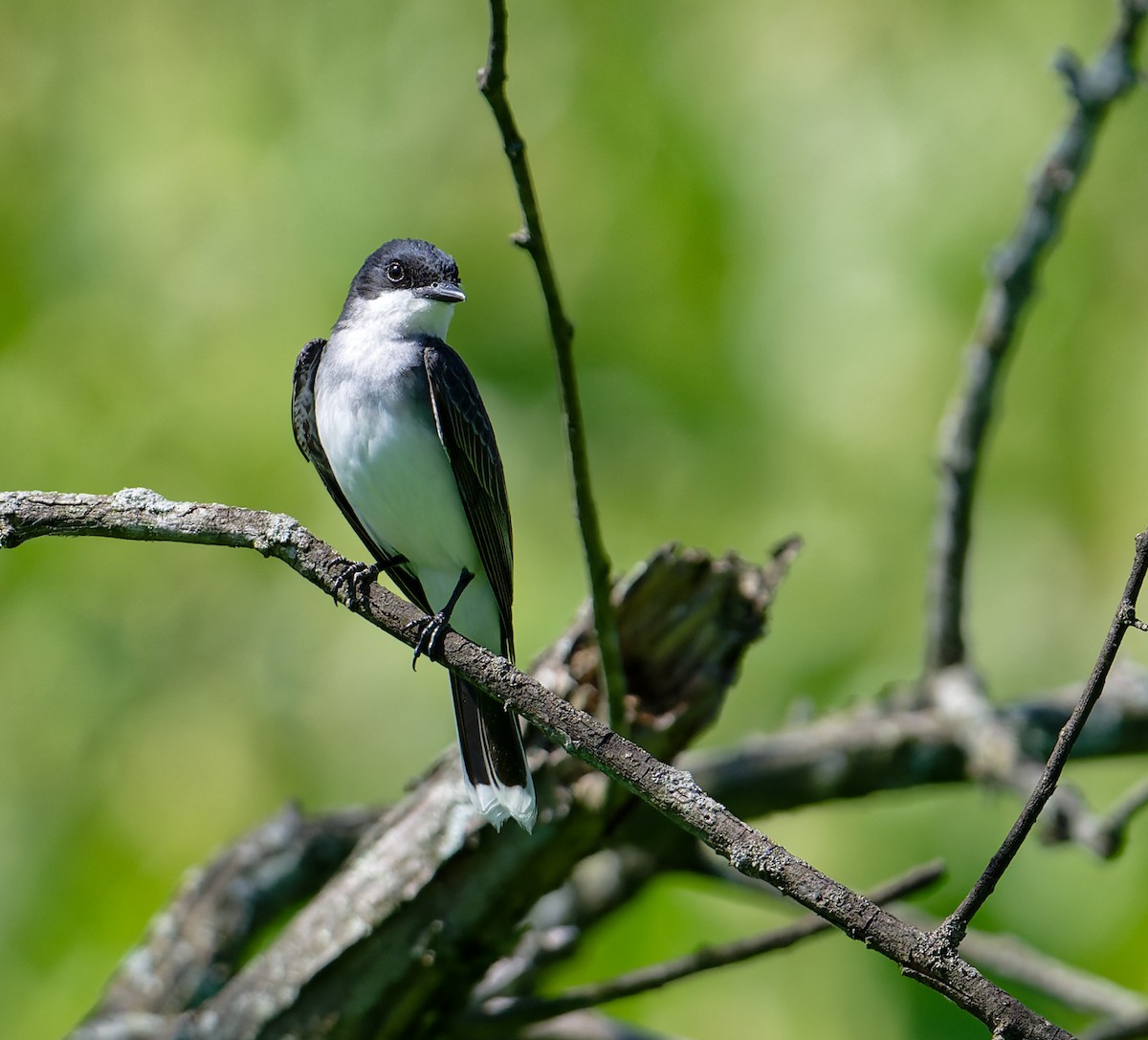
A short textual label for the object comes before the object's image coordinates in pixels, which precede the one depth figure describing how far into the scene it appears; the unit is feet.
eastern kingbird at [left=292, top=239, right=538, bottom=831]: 26.07
